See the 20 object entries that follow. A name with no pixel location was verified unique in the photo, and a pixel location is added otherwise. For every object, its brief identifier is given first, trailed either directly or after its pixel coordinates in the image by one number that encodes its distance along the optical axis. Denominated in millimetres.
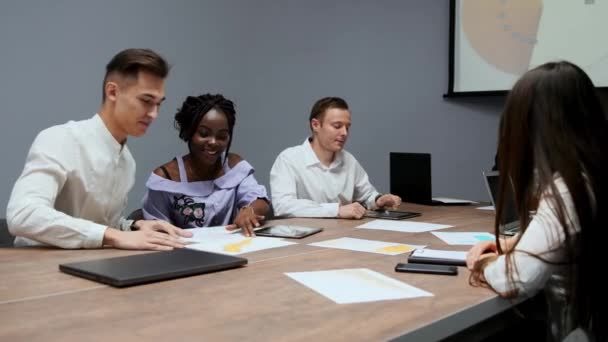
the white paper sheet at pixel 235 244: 1704
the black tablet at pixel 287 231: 1969
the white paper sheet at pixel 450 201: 3021
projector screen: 3180
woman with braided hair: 2412
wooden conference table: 936
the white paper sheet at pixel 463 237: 1859
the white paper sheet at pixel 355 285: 1167
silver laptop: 2162
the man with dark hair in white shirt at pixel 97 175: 1671
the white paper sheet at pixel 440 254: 1524
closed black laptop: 1266
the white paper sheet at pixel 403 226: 2135
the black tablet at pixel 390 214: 2496
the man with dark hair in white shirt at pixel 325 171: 2844
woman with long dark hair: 1125
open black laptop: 2932
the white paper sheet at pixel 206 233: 1874
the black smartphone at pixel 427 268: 1392
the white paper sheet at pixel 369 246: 1704
